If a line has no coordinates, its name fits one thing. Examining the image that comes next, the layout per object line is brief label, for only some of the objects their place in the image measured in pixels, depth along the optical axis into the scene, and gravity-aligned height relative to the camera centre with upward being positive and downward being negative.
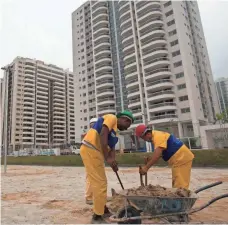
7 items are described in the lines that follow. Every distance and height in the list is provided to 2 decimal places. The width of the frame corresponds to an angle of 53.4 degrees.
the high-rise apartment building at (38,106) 86.38 +24.70
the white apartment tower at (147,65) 45.53 +21.67
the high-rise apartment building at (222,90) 81.07 +22.26
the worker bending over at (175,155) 3.95 +0.02
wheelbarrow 3.16 -0.71
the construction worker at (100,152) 3.52 +0.17
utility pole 14.91 +4.60
